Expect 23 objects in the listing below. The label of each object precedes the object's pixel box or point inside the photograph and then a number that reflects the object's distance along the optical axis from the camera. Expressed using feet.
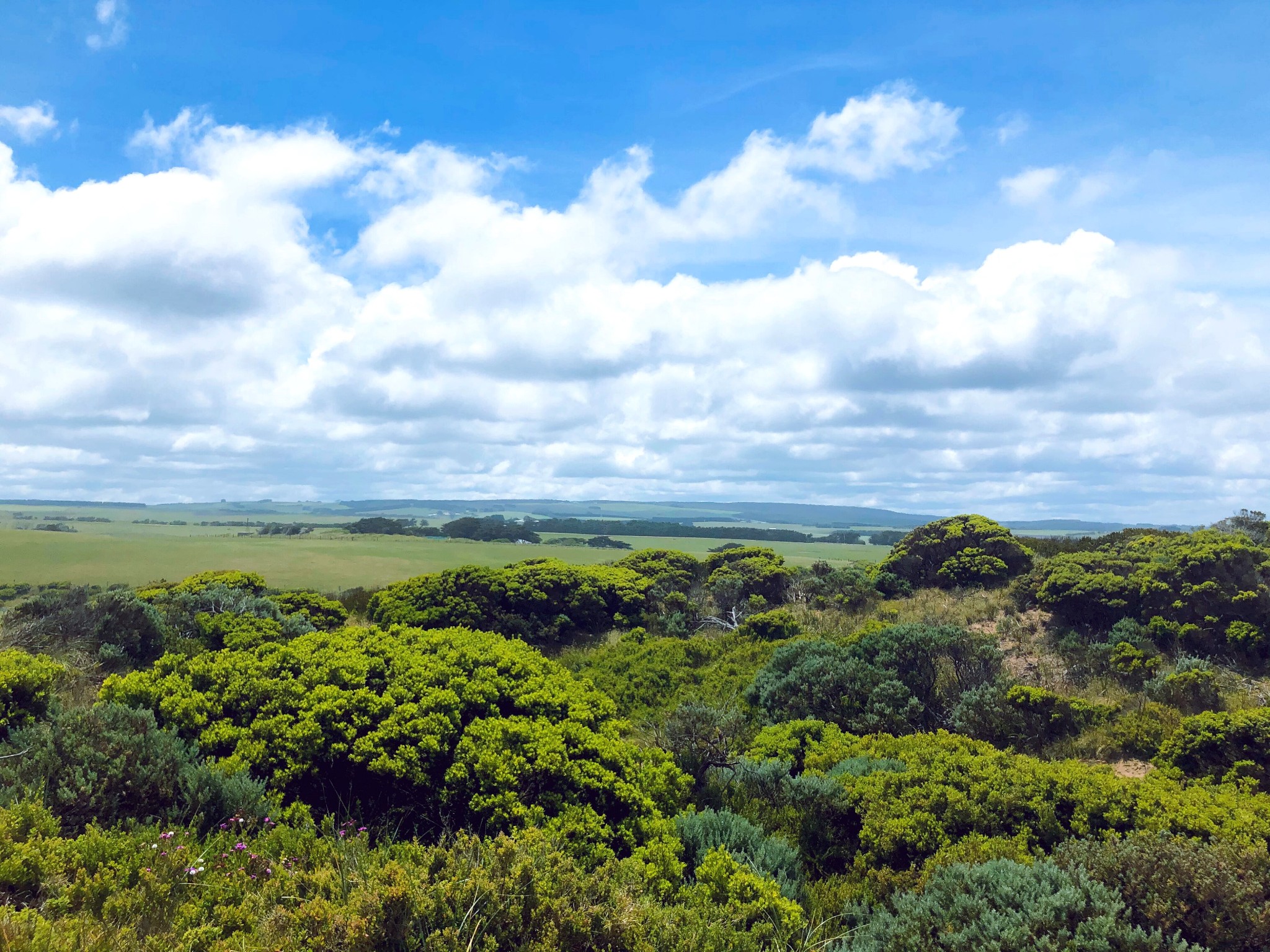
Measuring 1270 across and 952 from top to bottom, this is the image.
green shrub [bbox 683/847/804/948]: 15.31
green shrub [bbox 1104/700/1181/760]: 34.58
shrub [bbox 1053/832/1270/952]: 14.98
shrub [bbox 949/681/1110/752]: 37.86
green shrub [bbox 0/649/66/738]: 20.43
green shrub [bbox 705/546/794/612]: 80.18
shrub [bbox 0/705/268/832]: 16.11
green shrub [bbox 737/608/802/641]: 62.23
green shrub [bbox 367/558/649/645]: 68.69
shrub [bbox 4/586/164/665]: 37.73
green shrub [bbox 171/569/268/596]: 66.95
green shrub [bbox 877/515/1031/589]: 73.36
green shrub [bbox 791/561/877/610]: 72.79
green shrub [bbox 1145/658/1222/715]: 40.57
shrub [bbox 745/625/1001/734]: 39.52
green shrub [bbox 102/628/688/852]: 20.18
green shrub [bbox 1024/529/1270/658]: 51.49
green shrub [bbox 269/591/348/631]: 64.49
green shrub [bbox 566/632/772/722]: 44.47
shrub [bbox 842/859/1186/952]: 13.67
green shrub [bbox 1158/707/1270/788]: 30.22
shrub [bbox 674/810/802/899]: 19.60
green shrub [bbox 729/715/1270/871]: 21.25
